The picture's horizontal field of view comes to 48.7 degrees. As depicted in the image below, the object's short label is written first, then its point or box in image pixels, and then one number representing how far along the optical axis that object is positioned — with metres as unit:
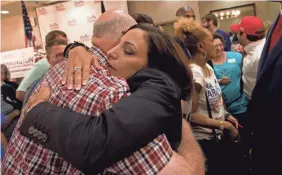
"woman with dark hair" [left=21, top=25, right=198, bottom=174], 0.65
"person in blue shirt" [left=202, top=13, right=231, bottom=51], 3.62
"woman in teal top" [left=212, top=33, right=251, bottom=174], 2.64
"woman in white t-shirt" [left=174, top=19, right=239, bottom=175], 1.92
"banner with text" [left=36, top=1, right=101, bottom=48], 5.83
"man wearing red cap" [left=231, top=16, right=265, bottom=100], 2.74
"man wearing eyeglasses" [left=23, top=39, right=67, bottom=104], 2.64
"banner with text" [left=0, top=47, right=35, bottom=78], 5.65
